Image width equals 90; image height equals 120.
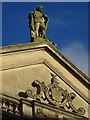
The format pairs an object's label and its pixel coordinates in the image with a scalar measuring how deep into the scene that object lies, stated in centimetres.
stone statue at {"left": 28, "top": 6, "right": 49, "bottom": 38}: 2316
